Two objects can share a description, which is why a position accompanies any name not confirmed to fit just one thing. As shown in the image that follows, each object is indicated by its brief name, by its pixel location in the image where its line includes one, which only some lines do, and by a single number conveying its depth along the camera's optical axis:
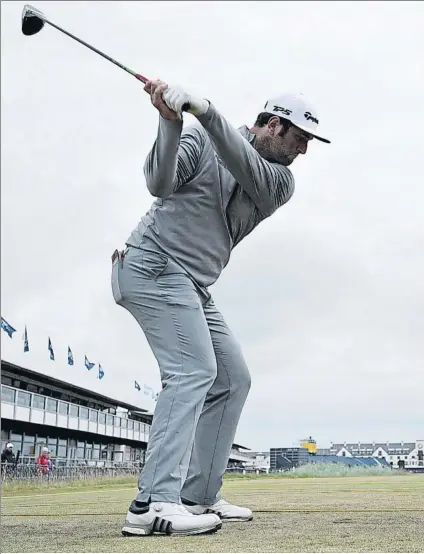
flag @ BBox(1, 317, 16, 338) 39.50
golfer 3.45
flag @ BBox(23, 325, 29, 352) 45.88
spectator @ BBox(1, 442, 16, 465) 32.66
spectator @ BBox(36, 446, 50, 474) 28.44
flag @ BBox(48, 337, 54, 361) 49.16
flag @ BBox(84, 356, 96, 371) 52.88
